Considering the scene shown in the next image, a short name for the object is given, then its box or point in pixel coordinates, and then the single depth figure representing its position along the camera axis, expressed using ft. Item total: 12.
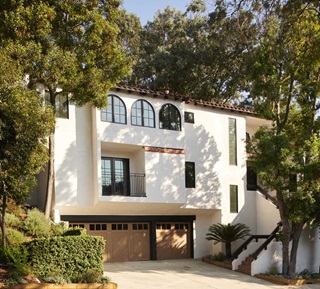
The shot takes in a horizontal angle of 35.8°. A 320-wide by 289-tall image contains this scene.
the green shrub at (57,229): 59.15
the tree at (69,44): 53.26
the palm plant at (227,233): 80.38
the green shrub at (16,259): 45.70
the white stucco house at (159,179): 70.95
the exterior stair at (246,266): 74.02
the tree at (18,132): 45.11
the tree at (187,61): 110.01
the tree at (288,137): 68.74
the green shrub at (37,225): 59.06
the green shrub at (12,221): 59.06
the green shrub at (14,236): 54.21
